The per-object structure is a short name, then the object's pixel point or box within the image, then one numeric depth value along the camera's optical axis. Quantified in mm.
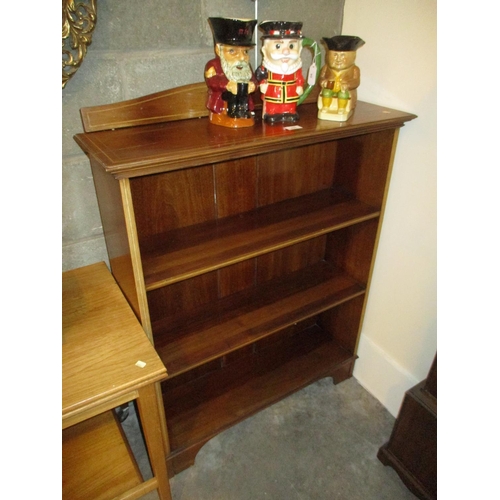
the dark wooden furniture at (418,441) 1254
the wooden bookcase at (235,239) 1034
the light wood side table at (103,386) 917
